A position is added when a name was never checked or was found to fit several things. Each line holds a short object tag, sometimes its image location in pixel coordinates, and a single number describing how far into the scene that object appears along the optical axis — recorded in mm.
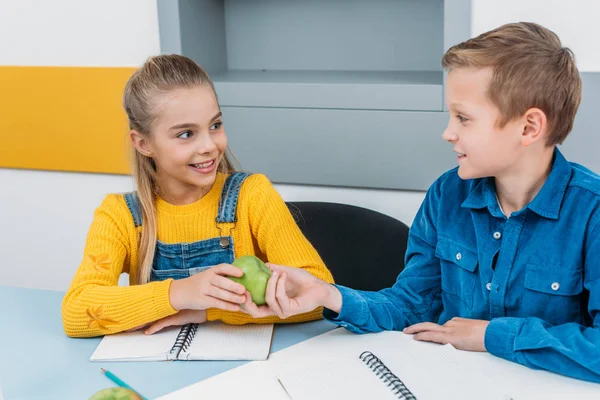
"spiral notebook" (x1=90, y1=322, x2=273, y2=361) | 1149
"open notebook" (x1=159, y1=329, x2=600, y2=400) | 991
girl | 1443
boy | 1170
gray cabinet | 2068
